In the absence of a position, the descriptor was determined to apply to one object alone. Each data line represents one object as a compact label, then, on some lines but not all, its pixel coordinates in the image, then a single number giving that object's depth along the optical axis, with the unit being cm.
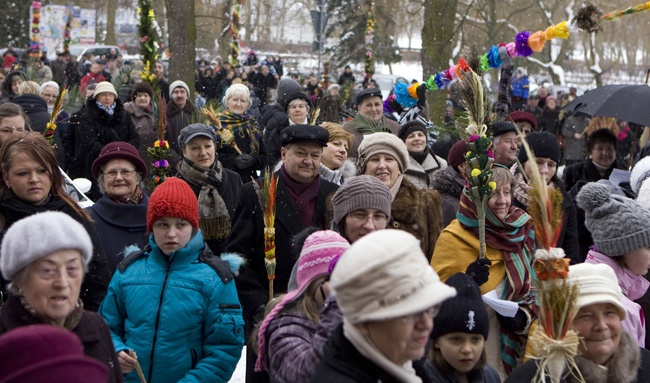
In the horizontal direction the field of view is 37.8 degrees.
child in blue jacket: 461
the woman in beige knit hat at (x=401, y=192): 583
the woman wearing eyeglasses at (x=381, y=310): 281
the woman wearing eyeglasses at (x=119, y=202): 595
